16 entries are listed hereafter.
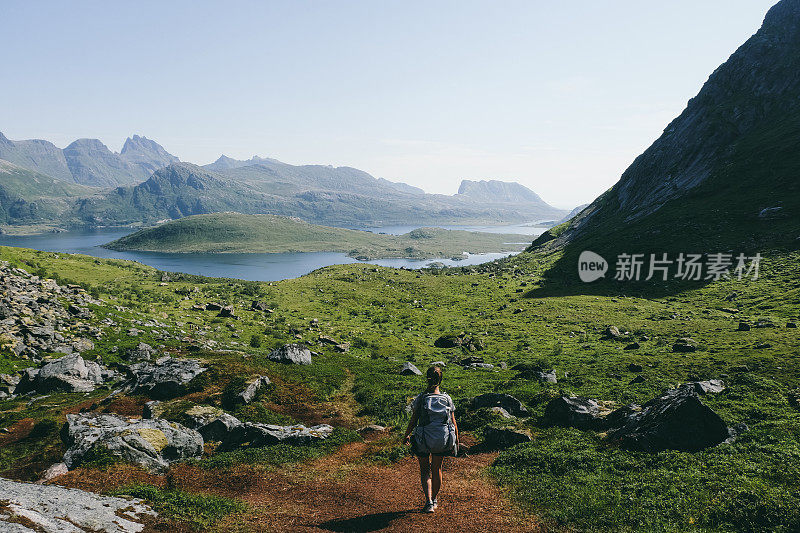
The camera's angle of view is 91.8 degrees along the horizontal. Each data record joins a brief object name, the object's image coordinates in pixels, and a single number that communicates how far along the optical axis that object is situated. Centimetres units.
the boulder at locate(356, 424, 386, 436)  2125
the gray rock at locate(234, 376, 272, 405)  2356
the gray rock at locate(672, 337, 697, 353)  3306
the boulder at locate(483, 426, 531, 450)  1800
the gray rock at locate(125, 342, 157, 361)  3203
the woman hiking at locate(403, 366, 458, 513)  1153
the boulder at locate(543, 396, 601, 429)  1895
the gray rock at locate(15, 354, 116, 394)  2631
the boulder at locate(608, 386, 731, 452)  1468
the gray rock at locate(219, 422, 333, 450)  1894
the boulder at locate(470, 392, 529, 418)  2194
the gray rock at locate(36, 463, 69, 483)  1465
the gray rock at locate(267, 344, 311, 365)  3262
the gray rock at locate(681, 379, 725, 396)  1986
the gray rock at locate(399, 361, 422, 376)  3331
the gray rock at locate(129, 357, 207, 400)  2436
